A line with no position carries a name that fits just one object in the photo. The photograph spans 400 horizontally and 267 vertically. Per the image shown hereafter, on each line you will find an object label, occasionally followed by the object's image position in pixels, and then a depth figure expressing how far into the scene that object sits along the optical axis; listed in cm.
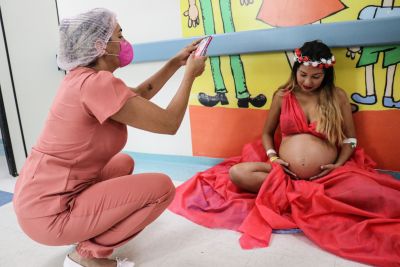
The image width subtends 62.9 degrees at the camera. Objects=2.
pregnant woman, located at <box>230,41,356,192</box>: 162
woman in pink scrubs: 112
